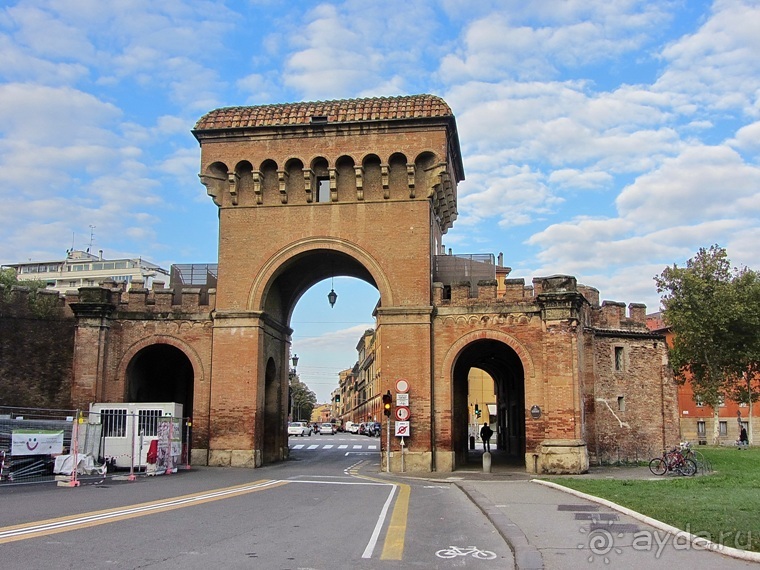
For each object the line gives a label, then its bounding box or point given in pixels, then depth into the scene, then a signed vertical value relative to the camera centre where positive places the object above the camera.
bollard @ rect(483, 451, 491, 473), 24.16 -1.81
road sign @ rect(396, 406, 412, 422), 25.05 -0.28
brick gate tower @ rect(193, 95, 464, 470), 26.14 +6.96
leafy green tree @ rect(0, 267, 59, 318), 27.80 +3.72
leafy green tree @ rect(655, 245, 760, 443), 42.00 +5.00
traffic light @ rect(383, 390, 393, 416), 24.80 +0.08
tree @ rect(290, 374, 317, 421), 122.29 +0.62
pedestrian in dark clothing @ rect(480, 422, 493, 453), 29.92 -1.14
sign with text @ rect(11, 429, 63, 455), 18.97 -1.02
